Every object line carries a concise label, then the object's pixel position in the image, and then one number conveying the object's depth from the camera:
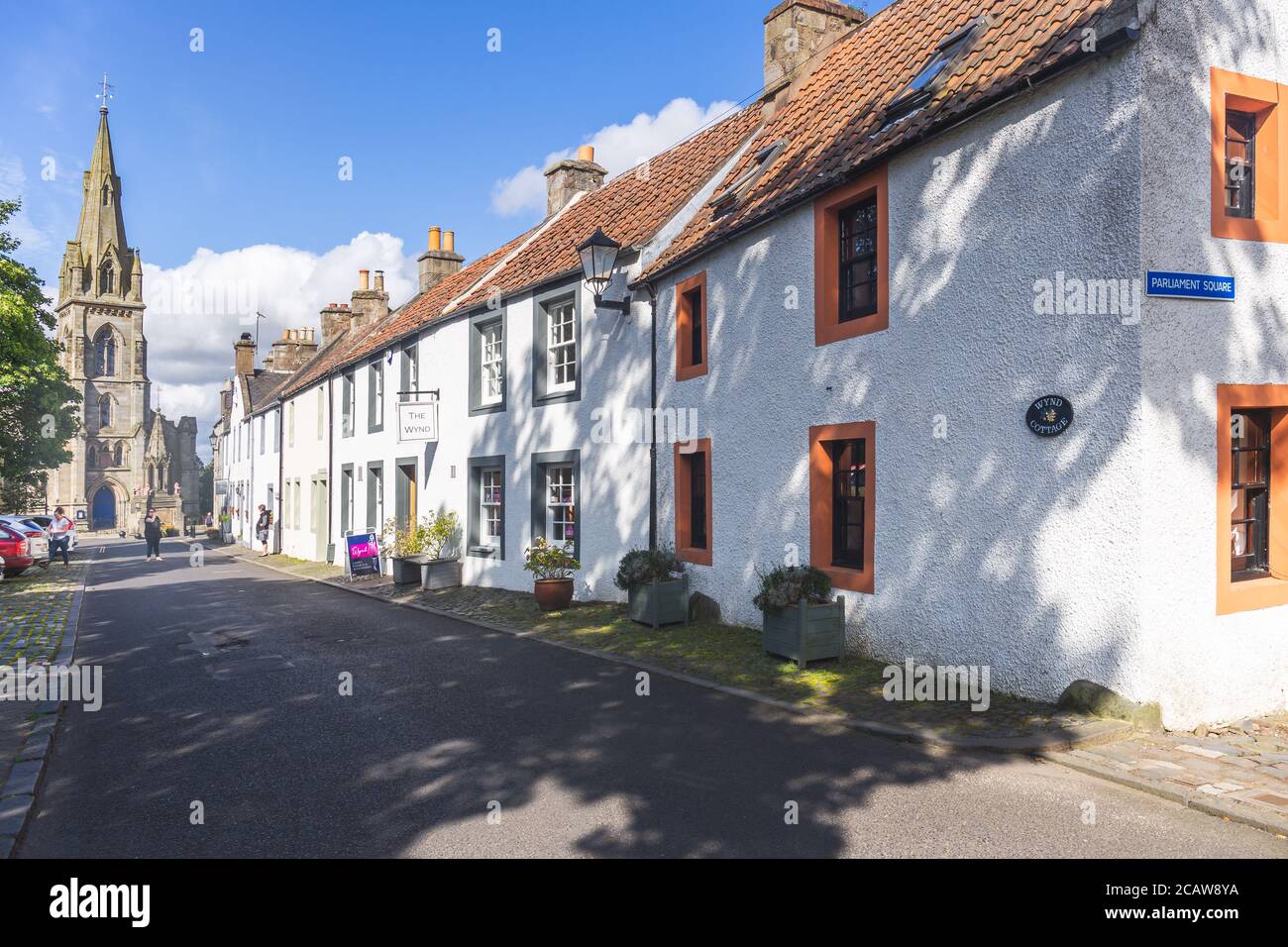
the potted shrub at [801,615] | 9.52
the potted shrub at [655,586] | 12.55
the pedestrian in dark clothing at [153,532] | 32.69
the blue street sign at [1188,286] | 6.96
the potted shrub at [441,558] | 18.50
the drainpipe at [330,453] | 26.78
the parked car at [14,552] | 21.77
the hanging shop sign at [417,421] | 19.52
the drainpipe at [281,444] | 33.06
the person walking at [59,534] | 31.08
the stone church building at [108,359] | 74.81
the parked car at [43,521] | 33.43
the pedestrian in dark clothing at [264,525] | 33.94
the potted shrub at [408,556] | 19.11
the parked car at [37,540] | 23.34
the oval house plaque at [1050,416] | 7.40
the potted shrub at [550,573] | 14.55
